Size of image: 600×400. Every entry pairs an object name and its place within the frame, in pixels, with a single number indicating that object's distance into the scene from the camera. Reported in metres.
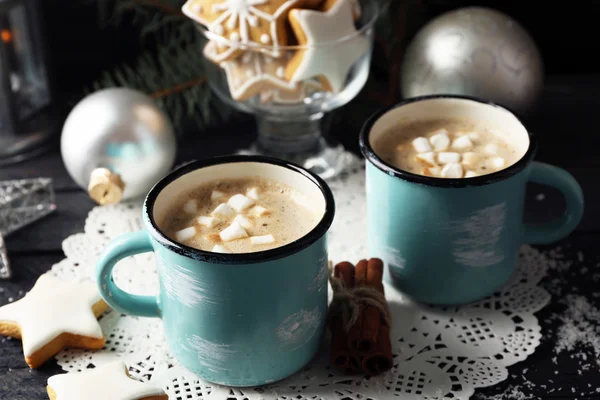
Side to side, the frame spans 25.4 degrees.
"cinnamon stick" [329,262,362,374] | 0.62
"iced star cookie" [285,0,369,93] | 0.71
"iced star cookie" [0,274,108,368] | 0.64
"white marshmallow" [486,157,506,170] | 0.66
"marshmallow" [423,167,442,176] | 0.66
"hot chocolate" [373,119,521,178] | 0.66
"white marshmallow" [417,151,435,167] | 0.66
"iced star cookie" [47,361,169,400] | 0.60
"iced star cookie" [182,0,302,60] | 0.71
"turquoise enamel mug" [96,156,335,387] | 0.59
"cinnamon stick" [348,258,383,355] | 0.62
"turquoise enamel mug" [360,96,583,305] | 0.63
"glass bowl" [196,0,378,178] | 0.72
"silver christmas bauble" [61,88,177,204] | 0.73
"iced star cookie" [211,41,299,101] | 0.72
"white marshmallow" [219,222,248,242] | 0.62
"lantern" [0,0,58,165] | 0.78
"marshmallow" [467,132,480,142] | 0.68
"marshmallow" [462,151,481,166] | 0.66
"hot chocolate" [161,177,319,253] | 0.62
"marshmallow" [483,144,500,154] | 0.67
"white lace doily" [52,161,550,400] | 0.62
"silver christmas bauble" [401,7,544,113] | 0.76
